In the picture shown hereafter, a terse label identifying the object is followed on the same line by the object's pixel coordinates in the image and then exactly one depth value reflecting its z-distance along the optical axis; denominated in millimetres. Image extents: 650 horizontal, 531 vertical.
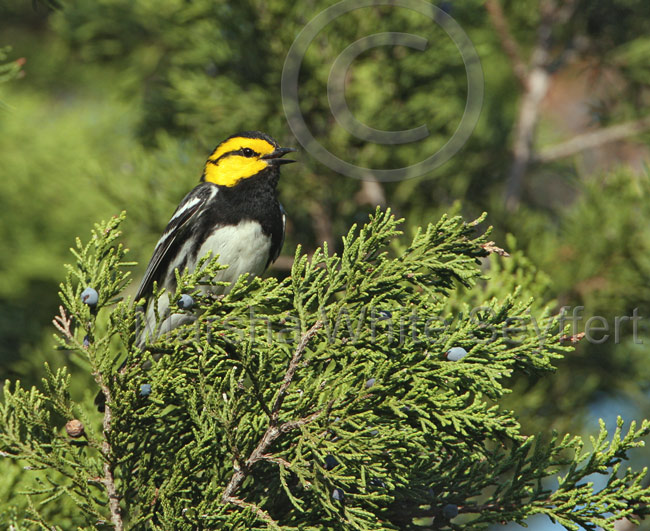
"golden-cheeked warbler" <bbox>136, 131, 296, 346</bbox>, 7379
